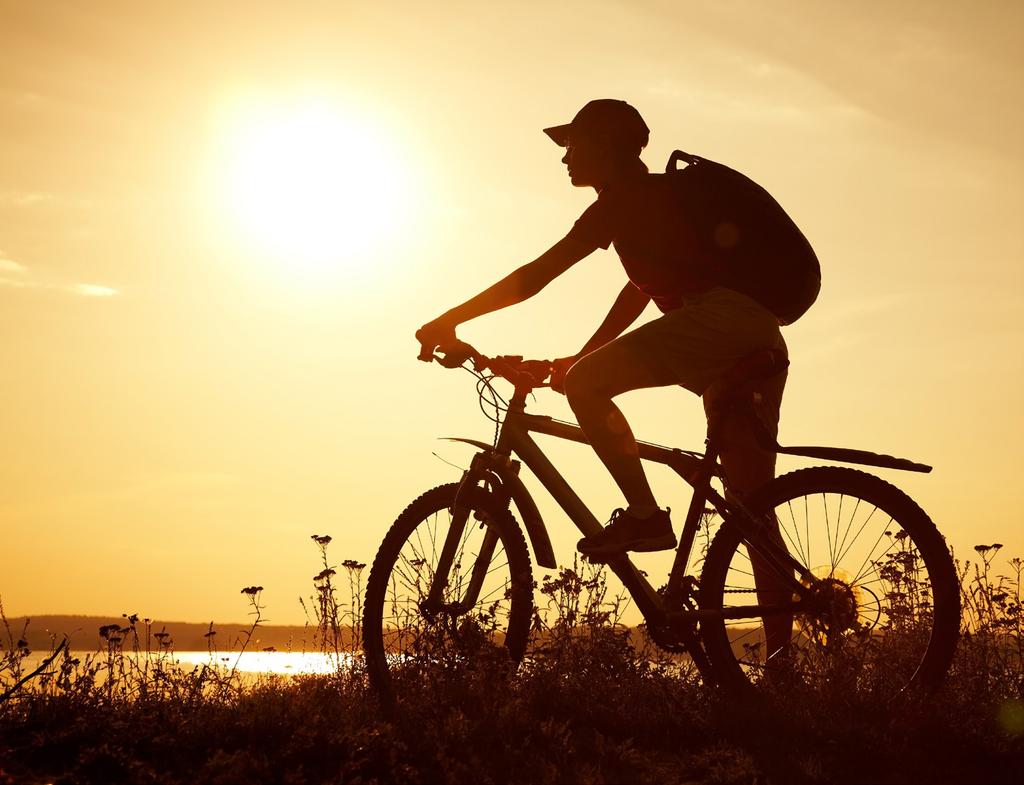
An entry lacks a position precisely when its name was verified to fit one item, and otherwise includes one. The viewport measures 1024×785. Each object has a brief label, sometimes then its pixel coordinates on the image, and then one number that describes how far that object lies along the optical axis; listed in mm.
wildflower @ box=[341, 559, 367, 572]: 6297
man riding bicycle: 4961
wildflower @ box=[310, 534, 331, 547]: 6767
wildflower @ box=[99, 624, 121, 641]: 5913
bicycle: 4887
